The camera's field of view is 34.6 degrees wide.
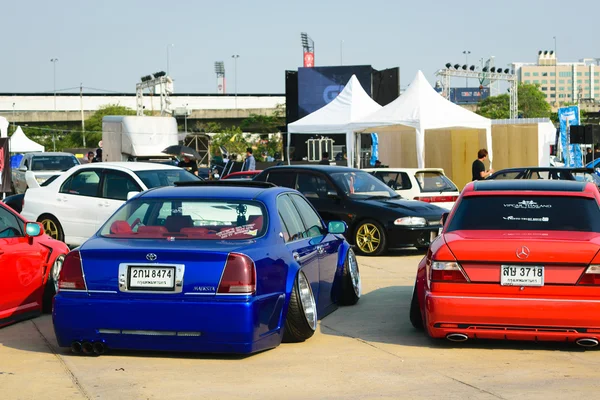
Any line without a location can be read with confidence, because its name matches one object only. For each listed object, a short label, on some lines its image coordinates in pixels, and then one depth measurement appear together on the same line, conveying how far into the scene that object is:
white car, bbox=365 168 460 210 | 18.89
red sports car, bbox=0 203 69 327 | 8.77
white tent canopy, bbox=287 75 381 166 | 28.61
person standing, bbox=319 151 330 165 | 29.75
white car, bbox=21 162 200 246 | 15.55
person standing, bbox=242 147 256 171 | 31.83
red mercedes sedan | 7.21
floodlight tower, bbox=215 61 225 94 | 193.88
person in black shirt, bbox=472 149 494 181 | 22.00
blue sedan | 6.90
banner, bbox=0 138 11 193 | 20.98
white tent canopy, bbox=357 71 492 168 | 26.39
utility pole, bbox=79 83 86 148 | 106.69
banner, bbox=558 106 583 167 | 36.01
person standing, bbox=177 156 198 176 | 24.81
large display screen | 51.59
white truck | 37.31
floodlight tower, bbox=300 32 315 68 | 138.62
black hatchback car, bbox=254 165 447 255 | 15.73
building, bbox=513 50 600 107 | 168.05
